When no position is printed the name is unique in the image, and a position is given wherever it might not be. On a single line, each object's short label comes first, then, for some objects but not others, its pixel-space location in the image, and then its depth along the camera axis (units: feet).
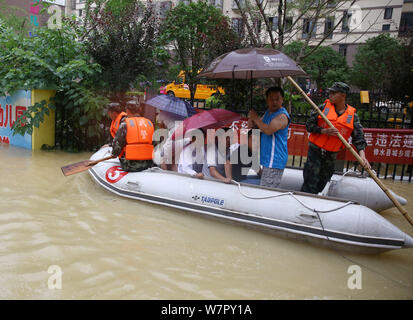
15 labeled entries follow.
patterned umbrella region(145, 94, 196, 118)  17.84
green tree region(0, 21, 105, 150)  26.22
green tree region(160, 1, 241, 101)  33.47
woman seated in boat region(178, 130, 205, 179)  16.57
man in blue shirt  14.03
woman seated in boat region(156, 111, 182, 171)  17.80
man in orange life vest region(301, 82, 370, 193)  14.67
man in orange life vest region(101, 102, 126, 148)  21.26
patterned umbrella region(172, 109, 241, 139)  15.25
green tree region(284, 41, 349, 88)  67.92
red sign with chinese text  23.47
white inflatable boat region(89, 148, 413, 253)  12.42
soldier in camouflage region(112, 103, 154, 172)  17.78
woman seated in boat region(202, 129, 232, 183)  15.66
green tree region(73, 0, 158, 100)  27.14
